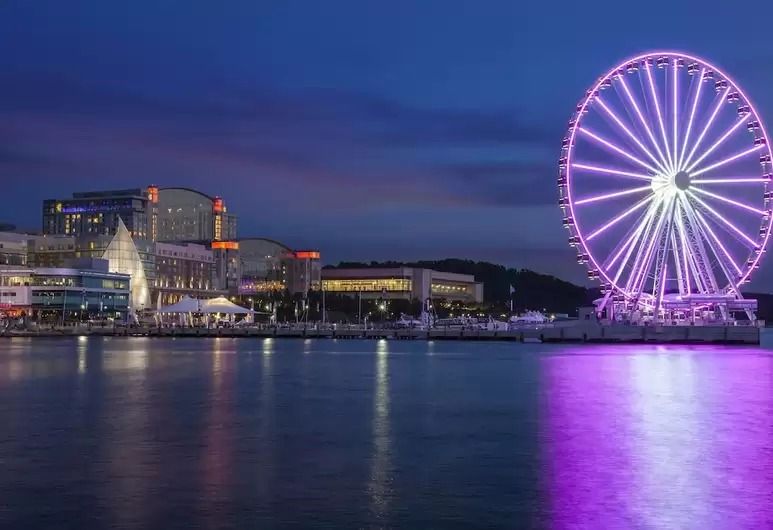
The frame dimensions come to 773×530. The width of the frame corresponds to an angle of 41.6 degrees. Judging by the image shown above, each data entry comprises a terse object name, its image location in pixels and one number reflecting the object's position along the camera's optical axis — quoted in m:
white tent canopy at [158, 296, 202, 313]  127.75
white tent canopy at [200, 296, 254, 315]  127.38
